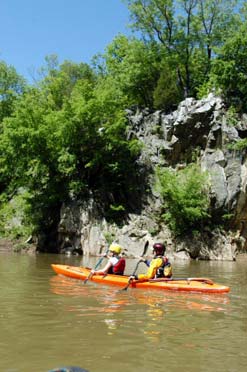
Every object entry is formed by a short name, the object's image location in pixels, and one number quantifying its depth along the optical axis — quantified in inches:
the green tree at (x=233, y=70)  1097.4
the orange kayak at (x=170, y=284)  426.0
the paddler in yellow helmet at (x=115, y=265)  484.4
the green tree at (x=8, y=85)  1450.5
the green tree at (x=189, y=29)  1244.5
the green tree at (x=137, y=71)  1268.5
